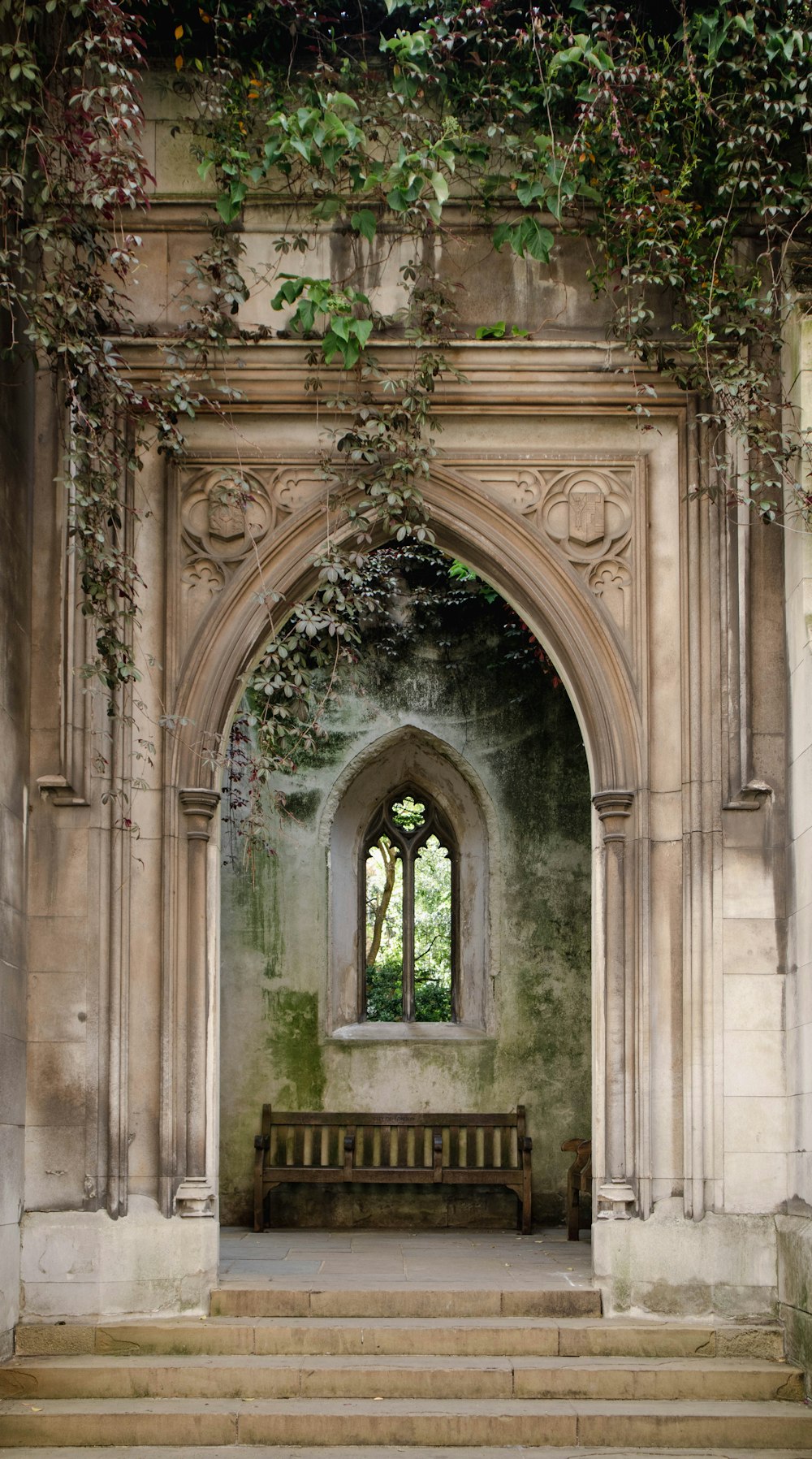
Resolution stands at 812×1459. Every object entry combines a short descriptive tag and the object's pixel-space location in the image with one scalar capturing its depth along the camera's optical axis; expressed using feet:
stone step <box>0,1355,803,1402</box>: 21.29
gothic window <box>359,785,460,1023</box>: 37.60
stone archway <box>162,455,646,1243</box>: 23.70
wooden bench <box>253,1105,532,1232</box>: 32.73
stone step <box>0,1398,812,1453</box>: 20.24
